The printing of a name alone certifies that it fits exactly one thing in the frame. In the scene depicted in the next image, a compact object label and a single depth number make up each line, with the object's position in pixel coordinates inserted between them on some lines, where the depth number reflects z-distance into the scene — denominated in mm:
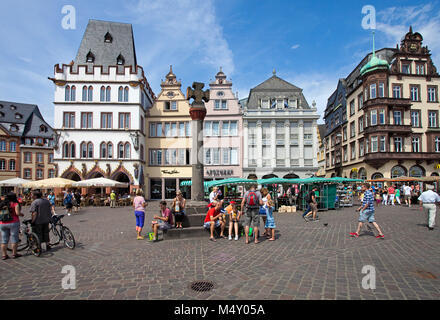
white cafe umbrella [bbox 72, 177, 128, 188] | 21697
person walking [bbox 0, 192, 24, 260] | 6277
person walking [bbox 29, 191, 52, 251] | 6878
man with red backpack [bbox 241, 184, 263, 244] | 7723
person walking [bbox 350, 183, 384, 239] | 8352
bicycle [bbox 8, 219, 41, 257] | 6633
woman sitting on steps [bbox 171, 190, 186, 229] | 8633
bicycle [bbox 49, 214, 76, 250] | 7366
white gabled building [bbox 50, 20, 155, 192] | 30078
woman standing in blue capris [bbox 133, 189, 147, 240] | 8773
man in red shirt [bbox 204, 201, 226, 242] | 8359
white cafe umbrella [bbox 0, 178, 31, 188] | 21734
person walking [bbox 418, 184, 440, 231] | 9531
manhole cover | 4273
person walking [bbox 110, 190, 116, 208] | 22000
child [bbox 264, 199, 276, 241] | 8139
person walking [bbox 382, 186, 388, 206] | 22438
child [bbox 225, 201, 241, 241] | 8273
